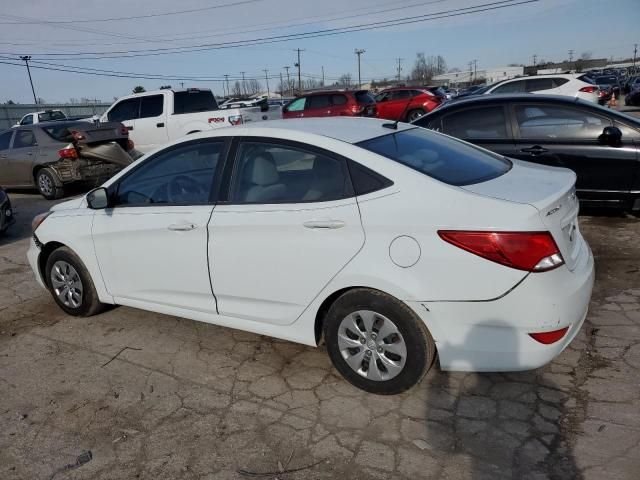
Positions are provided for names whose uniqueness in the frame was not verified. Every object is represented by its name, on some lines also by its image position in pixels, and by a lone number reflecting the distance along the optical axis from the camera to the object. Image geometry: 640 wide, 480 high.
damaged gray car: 9.91
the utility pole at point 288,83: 98.28
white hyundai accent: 2.57
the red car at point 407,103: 21.62
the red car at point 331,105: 17.55
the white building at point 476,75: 95.33
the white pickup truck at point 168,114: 11.53
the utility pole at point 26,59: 49.84
